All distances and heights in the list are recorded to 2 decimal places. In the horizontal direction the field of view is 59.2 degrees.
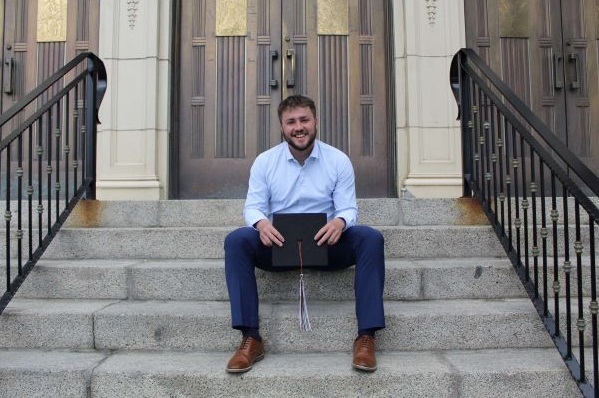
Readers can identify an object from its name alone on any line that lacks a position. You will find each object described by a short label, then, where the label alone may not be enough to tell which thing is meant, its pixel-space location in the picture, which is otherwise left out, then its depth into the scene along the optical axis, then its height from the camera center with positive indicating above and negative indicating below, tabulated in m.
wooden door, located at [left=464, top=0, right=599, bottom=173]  5.60 +1.77
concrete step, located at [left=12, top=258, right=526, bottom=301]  3.20 -0.36
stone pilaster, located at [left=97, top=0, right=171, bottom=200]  5.23 +1.29
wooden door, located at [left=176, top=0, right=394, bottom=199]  5.59 +1.39
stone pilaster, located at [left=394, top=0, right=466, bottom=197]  5.18 +1.18
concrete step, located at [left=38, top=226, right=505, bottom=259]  3.66 -0.13
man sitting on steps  2.64 -0.03
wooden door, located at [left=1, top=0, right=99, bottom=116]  5.64 +2.02
